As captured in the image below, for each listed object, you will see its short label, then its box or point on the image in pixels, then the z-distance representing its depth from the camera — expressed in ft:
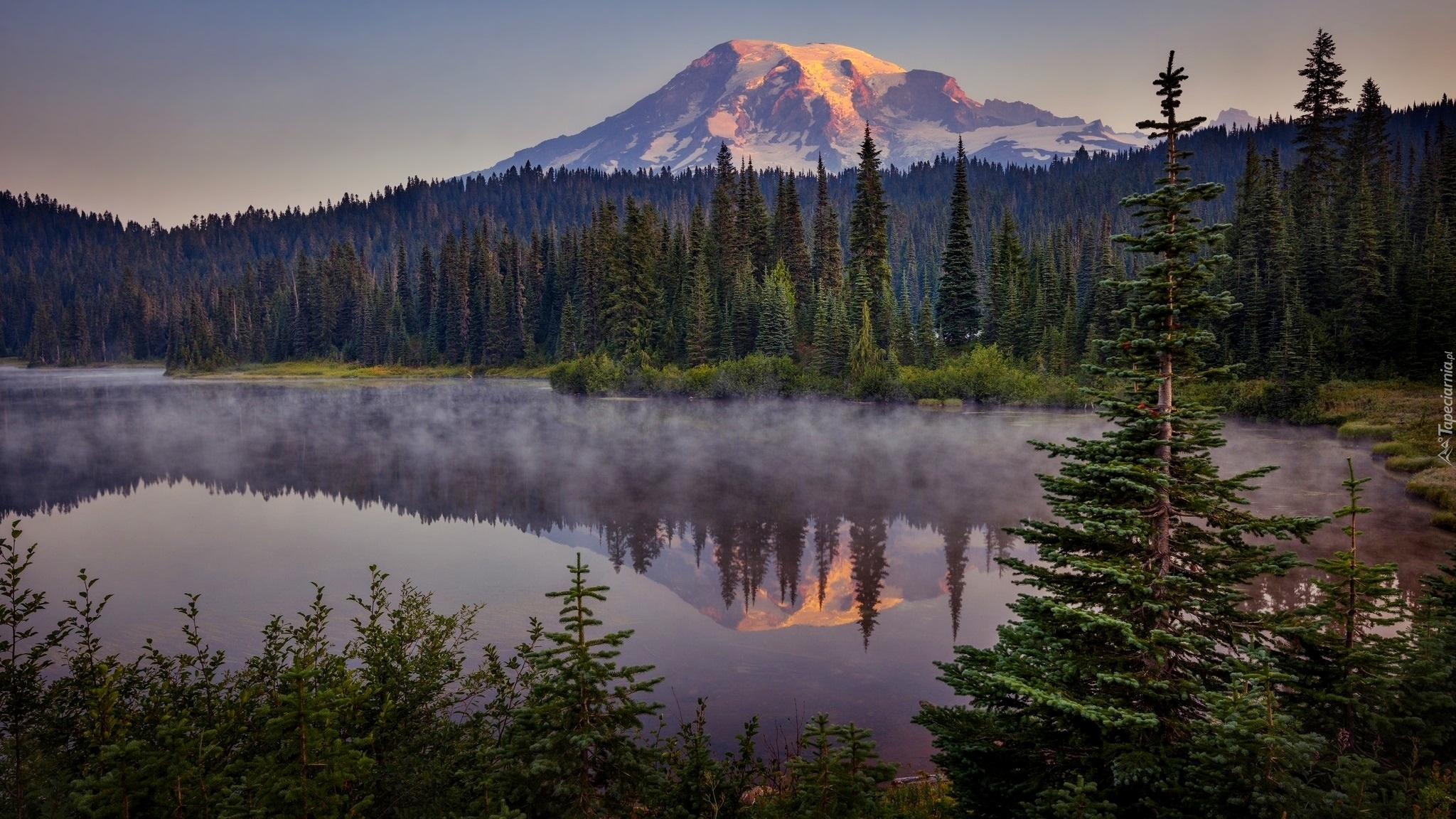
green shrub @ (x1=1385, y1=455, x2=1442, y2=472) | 115.96
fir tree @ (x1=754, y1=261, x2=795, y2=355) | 265.95
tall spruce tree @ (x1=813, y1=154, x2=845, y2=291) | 287.28
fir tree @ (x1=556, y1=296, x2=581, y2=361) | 357.41
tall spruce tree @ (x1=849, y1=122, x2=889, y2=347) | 272.31
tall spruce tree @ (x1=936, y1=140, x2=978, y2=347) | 268.21
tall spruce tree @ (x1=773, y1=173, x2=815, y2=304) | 303.07
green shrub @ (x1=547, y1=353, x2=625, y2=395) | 294.25
